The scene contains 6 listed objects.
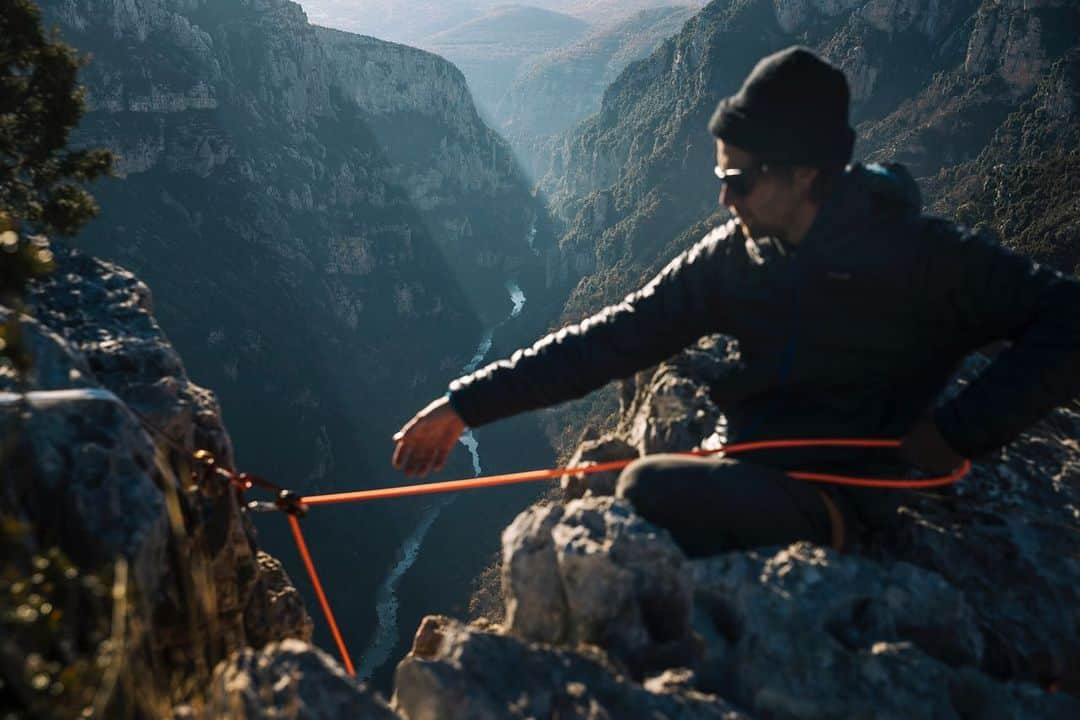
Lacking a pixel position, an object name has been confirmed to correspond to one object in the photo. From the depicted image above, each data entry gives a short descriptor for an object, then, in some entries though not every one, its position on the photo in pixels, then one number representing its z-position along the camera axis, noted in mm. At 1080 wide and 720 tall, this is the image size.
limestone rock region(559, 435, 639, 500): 5348
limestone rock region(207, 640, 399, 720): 2607
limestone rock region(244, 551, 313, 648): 6812
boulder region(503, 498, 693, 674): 3449
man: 3598
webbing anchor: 4812
